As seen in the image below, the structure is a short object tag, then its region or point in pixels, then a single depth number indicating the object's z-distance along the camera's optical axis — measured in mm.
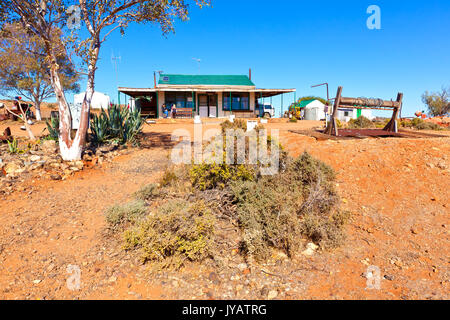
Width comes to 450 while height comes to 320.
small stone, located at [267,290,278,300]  2056
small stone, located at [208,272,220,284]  2271
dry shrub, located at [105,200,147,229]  3188
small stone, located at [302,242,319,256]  2625
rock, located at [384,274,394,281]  2168
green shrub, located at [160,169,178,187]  4430
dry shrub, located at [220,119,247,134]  5766
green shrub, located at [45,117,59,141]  7323
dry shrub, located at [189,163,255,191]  3914
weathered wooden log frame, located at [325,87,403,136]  7421
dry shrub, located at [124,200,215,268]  2506
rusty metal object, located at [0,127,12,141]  8047
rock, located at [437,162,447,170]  4043
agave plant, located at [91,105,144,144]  7719
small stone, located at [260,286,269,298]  2091
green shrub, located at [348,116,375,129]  13495
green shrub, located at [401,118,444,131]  12625
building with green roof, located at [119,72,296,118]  20047
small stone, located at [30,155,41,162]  5729
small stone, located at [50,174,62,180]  5215
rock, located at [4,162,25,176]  5164
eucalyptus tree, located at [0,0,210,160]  5727
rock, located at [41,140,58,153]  6488
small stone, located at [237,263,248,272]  2440
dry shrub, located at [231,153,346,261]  2668
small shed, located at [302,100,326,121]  28203
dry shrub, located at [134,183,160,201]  4123
